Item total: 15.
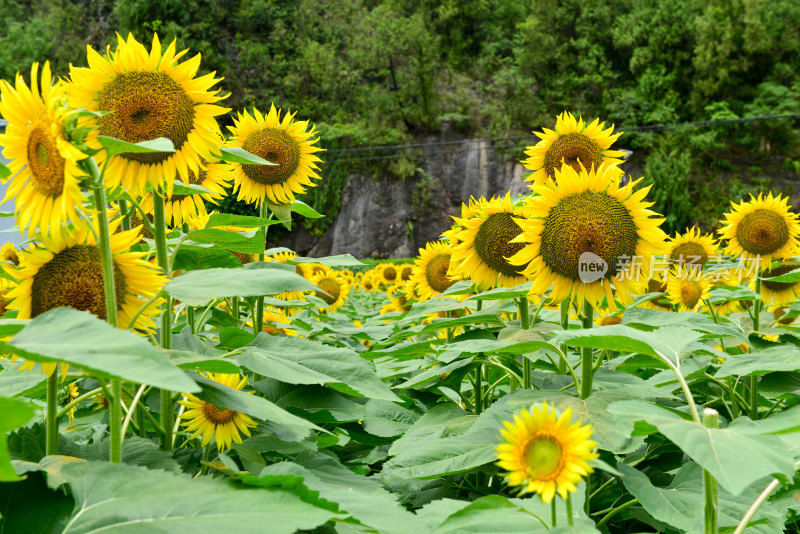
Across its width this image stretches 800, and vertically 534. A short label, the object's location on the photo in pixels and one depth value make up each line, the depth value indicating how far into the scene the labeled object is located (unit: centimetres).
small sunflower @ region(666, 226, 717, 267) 297
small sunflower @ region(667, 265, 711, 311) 264
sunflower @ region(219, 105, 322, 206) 212
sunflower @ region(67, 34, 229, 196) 119
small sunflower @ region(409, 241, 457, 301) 270
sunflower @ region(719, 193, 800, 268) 271
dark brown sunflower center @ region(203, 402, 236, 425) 124
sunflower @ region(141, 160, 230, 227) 164
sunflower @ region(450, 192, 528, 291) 185
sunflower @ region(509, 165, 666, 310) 138
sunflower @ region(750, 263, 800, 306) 283
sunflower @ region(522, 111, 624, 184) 188
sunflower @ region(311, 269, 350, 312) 380
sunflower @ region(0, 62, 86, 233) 86
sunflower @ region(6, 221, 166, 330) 95
